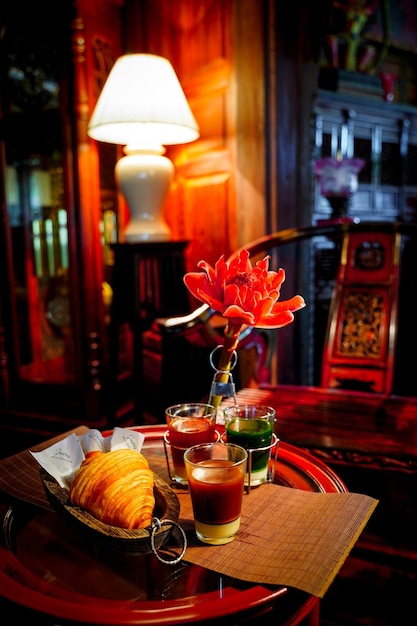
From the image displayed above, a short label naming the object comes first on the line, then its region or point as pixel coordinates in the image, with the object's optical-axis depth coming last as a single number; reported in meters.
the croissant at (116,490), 0.75
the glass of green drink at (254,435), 0.94
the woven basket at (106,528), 0.72
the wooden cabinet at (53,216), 2.63
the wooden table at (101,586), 0.62
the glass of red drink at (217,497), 0.75
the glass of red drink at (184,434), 0.94
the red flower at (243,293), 0.80
